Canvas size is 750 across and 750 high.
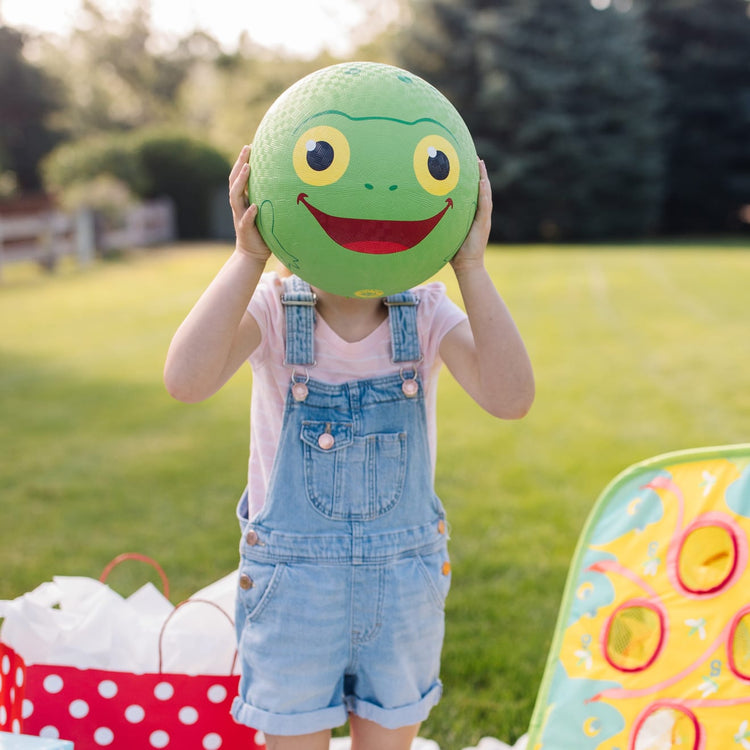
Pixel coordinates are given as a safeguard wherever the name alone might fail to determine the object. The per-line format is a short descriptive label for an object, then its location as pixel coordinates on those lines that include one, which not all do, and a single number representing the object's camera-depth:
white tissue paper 1.94
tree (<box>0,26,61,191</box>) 24.70
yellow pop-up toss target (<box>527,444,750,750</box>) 1.89
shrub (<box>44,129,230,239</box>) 21.09
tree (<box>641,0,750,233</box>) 23.69
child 1.56
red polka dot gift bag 1.85
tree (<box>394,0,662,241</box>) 19.81
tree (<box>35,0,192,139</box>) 39.34
